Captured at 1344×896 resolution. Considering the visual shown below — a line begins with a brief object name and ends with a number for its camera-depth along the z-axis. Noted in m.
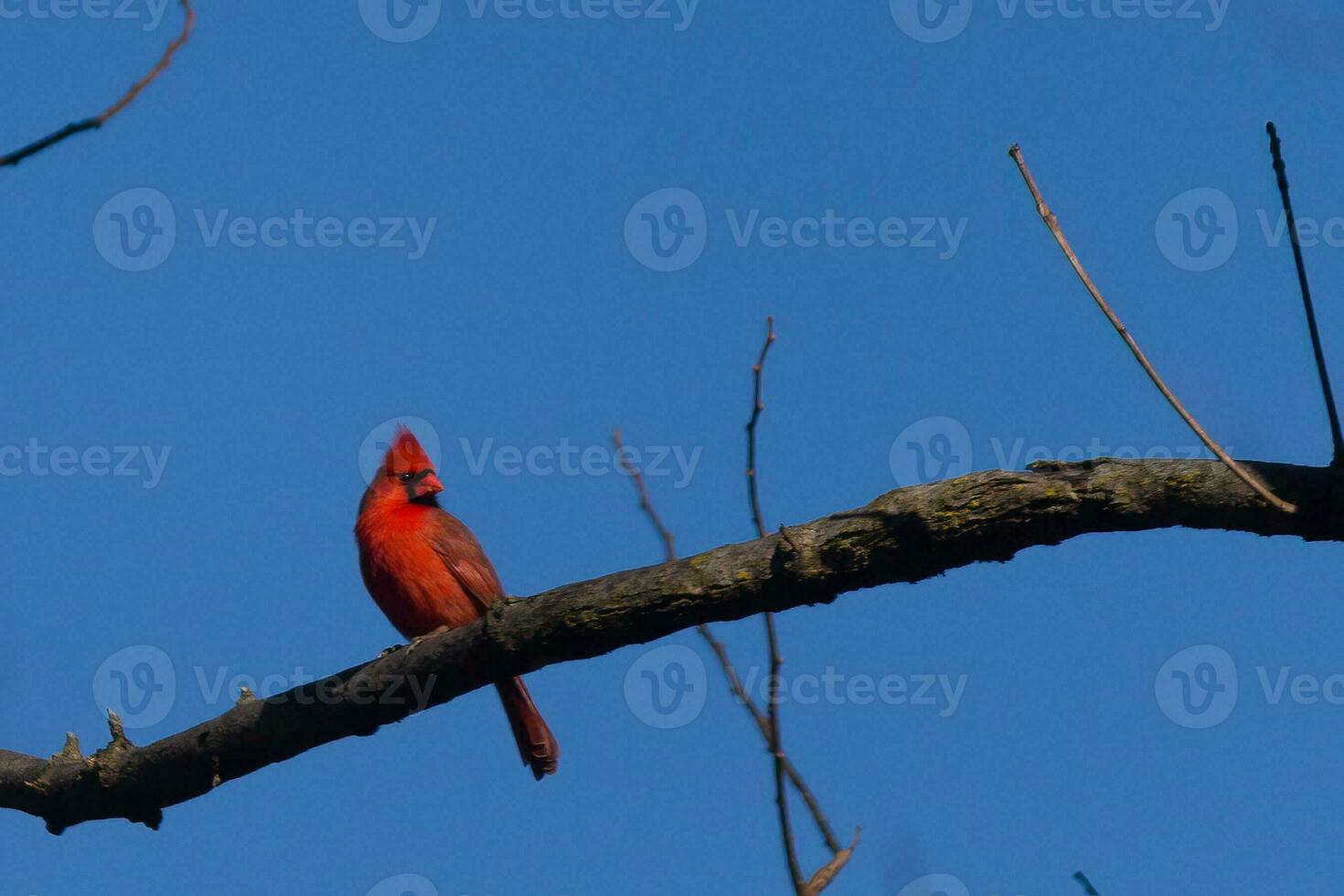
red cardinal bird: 13.31
